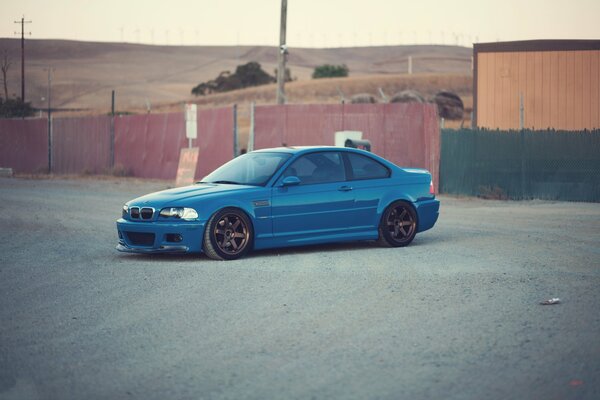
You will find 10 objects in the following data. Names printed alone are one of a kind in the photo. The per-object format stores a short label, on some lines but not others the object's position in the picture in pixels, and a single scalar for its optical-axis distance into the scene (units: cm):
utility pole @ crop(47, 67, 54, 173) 4181
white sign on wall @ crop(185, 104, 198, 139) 2928
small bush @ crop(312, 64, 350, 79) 11225
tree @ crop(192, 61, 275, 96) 10575
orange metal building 3291
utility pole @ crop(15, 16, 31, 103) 6270
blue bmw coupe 1227
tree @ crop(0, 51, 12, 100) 4605
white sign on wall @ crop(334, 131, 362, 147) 2652
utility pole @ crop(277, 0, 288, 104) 3344
